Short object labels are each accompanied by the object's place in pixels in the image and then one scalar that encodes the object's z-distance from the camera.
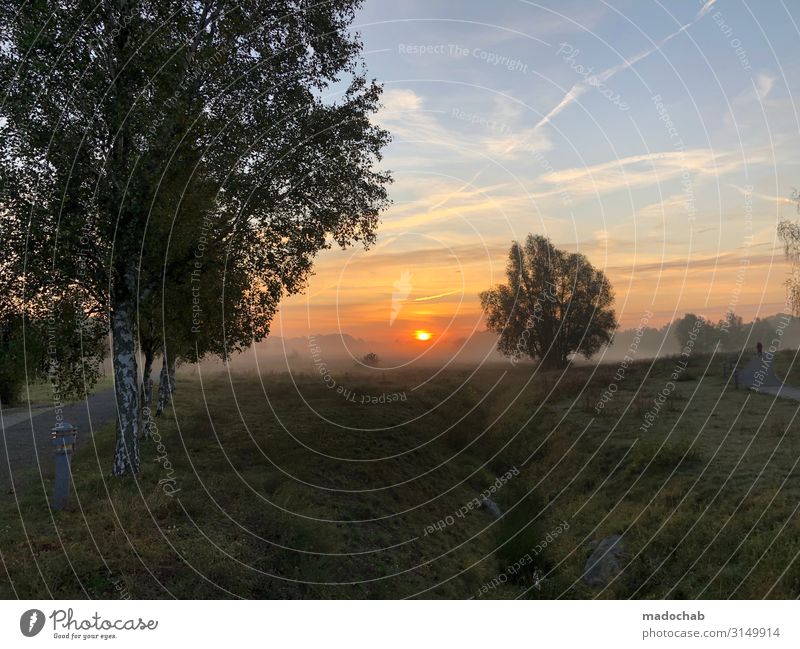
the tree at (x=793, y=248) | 45.66
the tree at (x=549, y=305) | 65.75
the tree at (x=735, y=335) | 116.95
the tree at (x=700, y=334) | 114.88
